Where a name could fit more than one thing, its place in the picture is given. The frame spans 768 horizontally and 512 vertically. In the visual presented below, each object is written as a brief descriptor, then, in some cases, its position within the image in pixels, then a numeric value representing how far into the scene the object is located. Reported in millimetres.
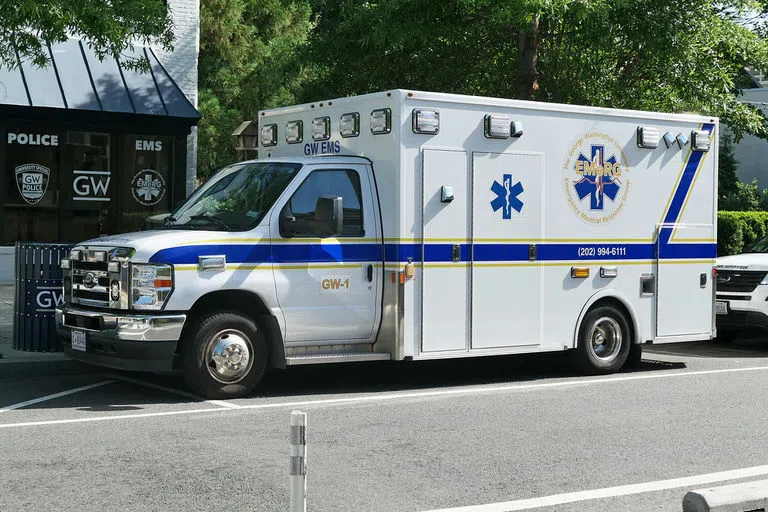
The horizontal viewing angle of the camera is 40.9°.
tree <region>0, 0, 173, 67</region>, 10398
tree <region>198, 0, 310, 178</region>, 25531
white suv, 13703
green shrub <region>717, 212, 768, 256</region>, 21547
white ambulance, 9047
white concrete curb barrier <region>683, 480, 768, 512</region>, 5316
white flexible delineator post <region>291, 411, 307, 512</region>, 4164
